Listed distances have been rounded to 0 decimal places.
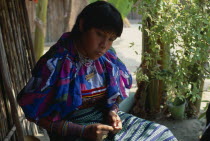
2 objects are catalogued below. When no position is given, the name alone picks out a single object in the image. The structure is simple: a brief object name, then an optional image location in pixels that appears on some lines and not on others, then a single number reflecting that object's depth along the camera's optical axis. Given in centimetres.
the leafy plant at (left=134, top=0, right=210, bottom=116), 300
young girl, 182
